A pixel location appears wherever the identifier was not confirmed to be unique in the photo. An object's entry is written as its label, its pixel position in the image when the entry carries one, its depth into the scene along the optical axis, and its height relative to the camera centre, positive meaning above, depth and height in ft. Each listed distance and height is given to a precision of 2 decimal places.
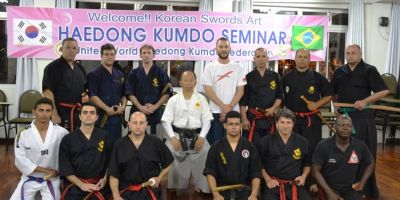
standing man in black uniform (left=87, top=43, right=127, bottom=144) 12.11 -0.17
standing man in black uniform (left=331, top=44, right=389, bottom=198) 12.18 +0.05
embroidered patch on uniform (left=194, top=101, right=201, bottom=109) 12.56 -0.52
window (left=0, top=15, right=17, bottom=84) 21.84 +1.01
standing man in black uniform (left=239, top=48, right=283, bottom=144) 12.35 -0.28
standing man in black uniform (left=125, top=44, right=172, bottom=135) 12.93 +0.12
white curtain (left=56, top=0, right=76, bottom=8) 20.81 +4.51
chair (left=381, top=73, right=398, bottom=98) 22.66 +0.63
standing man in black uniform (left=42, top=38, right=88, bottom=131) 11.87 -0.02
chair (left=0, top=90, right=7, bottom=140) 20.36 -1.45
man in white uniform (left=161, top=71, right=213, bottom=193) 12.34 -1.28
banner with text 19.88 +3.05
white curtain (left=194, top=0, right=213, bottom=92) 21.71 +4.59
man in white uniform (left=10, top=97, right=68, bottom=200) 9.78 -1.85
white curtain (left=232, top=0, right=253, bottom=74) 21.76 +4.75
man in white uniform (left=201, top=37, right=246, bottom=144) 12.89 +0.16
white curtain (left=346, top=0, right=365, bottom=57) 23.13 +4.23
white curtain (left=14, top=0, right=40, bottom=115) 20.62 +0.57
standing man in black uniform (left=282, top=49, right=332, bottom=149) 12.27 -0.09
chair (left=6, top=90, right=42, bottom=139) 20.20 -0.85
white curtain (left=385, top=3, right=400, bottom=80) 23.26 +2.84
